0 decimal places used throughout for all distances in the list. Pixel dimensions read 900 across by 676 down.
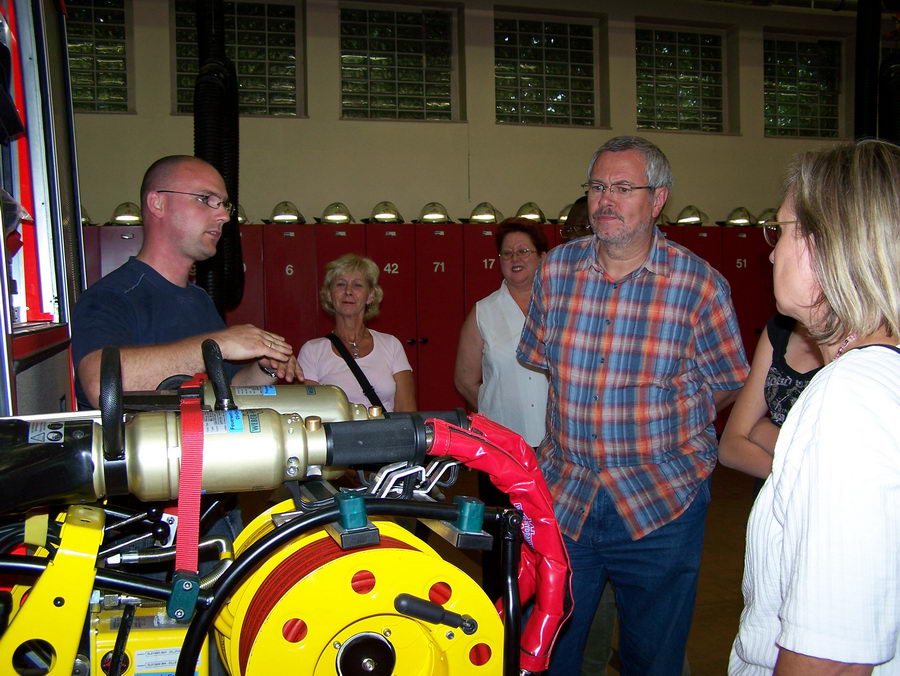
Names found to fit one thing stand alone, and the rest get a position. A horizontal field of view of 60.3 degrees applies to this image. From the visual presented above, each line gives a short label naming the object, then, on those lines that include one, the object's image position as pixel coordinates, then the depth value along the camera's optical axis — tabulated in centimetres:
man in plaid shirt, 214
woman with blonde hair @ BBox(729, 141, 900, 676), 91
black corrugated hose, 574
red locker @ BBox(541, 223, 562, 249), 823
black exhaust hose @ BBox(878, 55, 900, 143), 769
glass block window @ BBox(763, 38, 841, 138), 1082
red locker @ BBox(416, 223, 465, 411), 782
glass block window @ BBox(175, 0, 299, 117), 893
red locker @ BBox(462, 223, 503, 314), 793
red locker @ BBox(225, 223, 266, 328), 748
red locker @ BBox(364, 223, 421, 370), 770
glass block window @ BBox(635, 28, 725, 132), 1034
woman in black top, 196
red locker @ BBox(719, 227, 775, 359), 876
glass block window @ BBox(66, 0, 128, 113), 867
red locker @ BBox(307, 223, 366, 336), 763
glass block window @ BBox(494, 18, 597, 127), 991
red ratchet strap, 97
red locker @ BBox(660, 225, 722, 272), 849
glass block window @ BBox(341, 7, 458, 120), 938
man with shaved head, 170
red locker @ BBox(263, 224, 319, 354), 754
